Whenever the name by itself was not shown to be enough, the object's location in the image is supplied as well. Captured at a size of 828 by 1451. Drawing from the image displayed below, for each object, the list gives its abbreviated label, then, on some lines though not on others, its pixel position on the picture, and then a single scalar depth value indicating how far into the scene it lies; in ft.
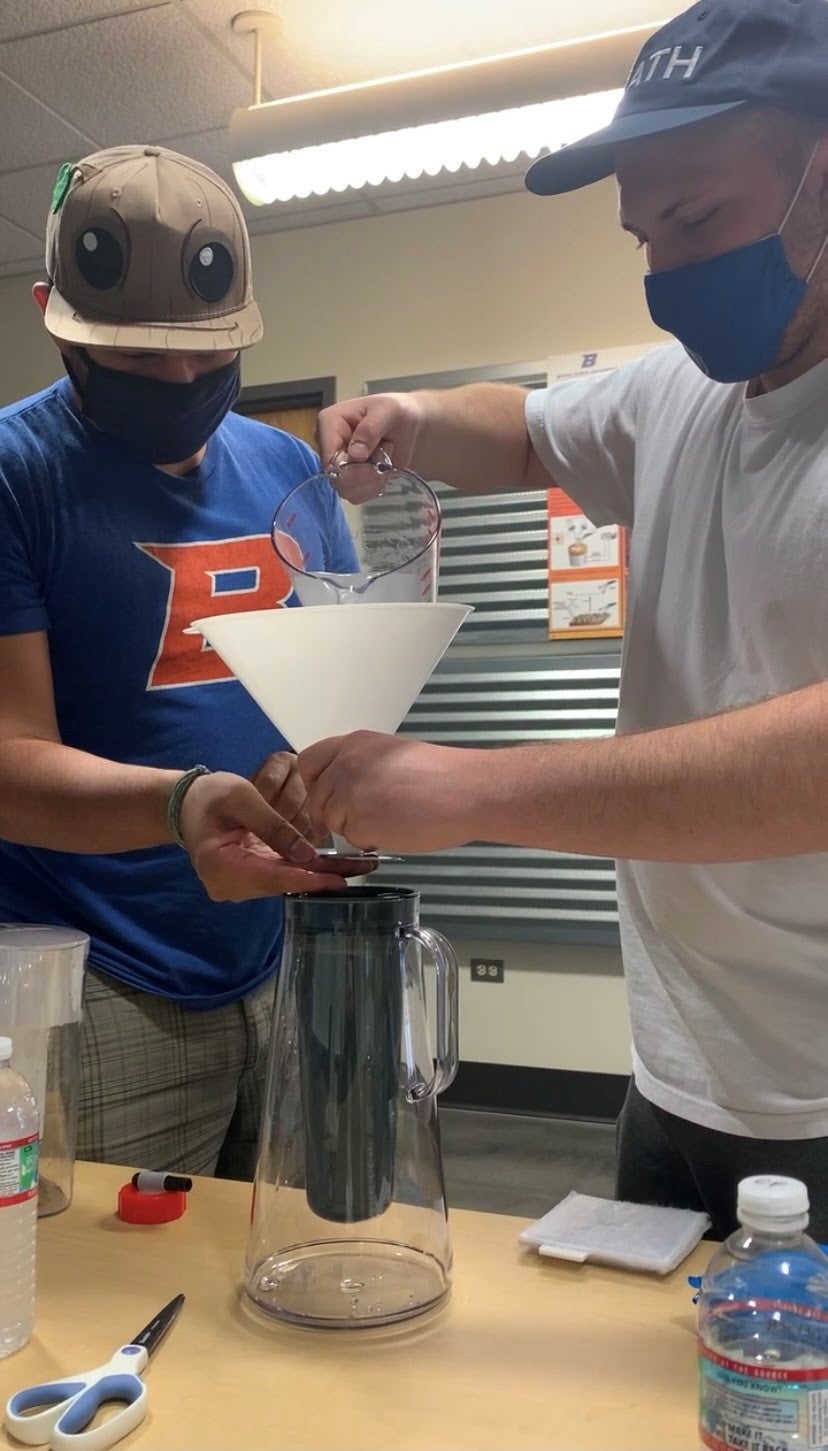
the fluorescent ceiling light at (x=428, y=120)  7.80
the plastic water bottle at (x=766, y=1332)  1.73
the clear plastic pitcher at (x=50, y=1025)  3.14
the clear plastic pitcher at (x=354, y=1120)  2.63
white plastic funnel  2.62
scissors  2.06
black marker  3.16
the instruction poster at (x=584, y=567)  10.99
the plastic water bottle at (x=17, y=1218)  2.42
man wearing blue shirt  3.86
